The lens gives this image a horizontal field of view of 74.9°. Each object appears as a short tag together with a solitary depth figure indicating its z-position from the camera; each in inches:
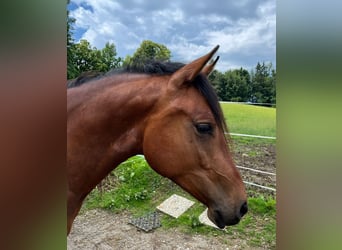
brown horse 35.1
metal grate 81.8
